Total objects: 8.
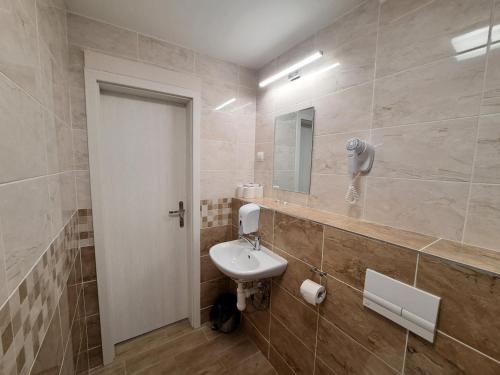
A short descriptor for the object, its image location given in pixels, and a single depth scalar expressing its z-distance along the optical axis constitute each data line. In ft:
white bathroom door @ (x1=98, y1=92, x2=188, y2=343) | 5.31
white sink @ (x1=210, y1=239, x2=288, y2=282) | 4.34
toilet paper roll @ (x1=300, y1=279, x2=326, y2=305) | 3.70
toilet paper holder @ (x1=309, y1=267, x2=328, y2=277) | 3.77
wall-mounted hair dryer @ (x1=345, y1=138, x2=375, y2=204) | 3.75
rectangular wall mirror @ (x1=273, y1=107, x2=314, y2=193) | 5.18
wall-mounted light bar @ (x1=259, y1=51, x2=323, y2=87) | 4.70
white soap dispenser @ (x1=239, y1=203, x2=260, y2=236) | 5.21
